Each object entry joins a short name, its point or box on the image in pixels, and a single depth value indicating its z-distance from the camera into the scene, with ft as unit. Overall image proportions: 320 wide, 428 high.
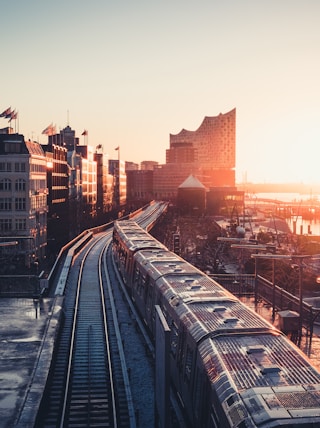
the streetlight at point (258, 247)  85.31
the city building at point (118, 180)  519.60
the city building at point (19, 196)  183.93
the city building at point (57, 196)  228.84
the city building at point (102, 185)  401.08
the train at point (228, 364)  32.94
